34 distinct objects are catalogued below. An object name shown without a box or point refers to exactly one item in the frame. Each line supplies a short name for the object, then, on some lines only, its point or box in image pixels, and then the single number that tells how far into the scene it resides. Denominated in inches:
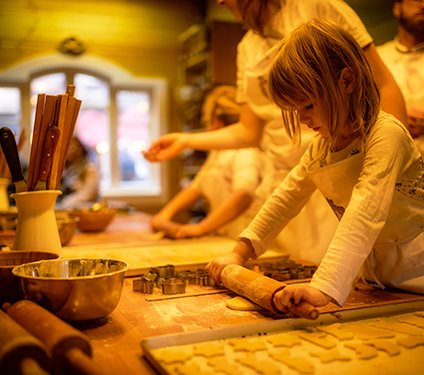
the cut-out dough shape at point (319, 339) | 24.8
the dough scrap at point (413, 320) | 28.8
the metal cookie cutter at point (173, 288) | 35.4
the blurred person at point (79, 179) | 165.9
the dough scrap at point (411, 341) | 25.0
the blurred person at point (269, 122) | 51.6
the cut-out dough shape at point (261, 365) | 21.5
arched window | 205.8
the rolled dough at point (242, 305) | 31.5
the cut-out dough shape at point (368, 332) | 26.3
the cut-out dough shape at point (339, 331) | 26.2
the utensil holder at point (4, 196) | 68.1
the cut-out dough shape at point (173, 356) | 22.4
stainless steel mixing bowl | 25.8
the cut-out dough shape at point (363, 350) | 23.5
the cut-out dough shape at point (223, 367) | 21.5
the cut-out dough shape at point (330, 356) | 22.9
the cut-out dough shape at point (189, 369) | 21.1
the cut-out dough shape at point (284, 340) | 24.9
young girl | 29.2
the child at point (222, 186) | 75.9
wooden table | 23.6
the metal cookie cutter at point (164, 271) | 40.6
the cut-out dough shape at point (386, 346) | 24.0
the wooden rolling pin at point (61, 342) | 18.9
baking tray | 22.0
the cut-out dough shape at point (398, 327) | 27.0
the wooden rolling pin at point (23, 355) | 18.6
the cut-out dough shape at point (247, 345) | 24.1
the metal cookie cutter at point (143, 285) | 36.0
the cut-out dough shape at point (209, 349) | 23.4
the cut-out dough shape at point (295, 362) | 21.7
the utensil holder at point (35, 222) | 37.4
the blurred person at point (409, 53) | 69.6
